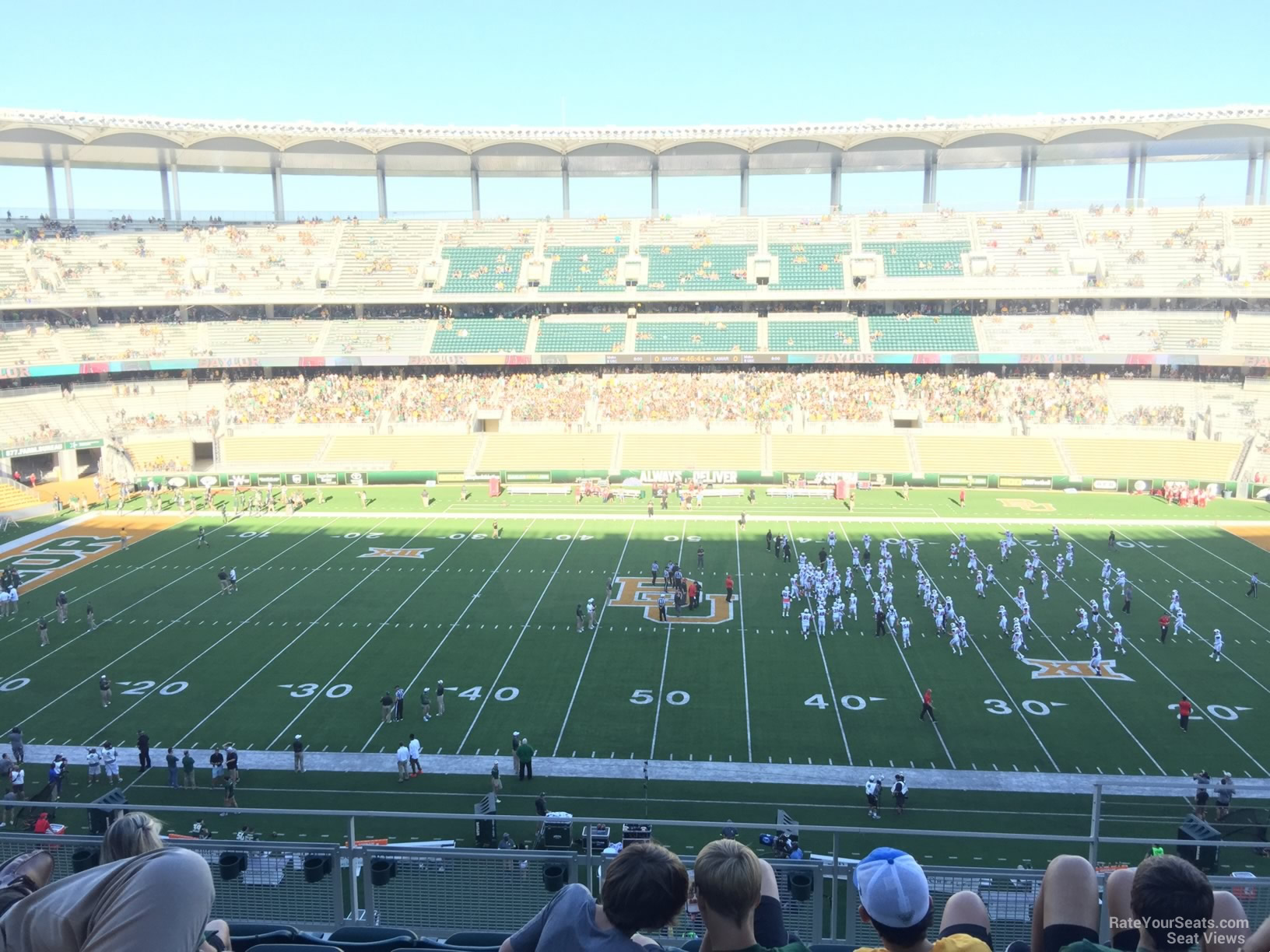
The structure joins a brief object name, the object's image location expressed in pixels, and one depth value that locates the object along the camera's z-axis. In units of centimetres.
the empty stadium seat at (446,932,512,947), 535
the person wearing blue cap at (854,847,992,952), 326
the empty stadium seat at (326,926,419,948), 514
